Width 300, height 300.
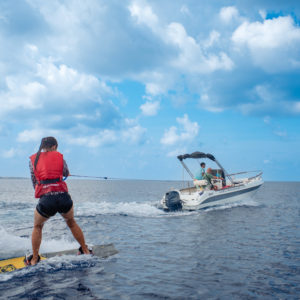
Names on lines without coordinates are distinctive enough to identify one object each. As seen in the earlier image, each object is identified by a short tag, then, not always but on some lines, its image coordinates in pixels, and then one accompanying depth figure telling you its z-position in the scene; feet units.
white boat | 59.67
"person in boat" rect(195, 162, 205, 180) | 64.72
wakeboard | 19.23
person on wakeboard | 18.03
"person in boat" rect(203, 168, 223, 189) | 63.41
